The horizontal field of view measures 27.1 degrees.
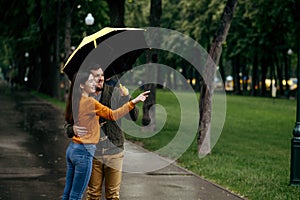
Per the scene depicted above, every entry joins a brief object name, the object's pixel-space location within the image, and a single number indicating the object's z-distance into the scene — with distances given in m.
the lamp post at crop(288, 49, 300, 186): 10.33
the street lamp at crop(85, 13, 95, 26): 26.03
